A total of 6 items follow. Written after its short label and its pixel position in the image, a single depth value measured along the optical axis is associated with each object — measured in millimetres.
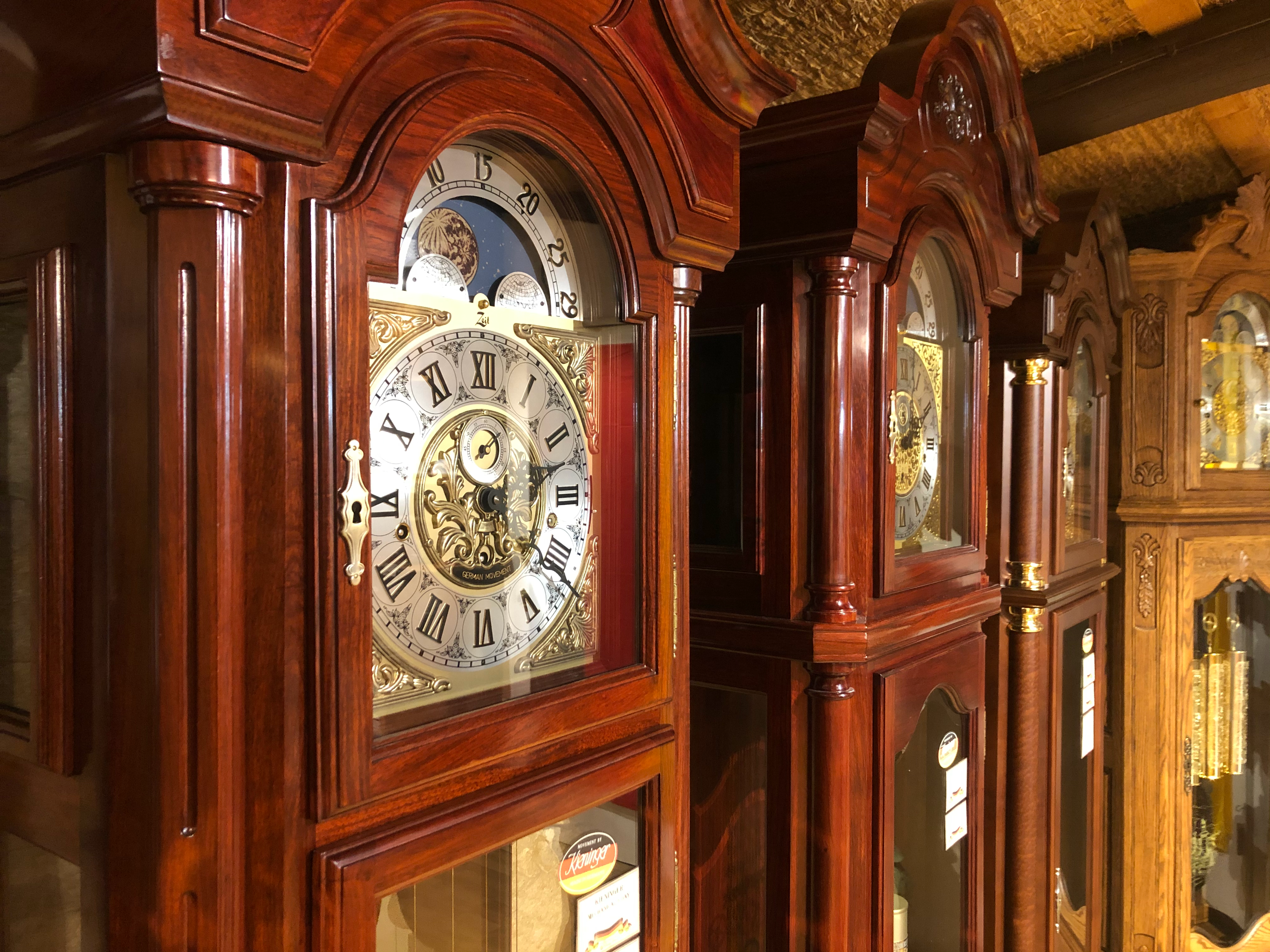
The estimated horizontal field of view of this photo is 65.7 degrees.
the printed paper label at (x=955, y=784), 1567
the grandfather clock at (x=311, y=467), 573
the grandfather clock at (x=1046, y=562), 1938
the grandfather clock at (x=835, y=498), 1274
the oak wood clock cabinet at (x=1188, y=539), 2732
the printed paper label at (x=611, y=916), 865
